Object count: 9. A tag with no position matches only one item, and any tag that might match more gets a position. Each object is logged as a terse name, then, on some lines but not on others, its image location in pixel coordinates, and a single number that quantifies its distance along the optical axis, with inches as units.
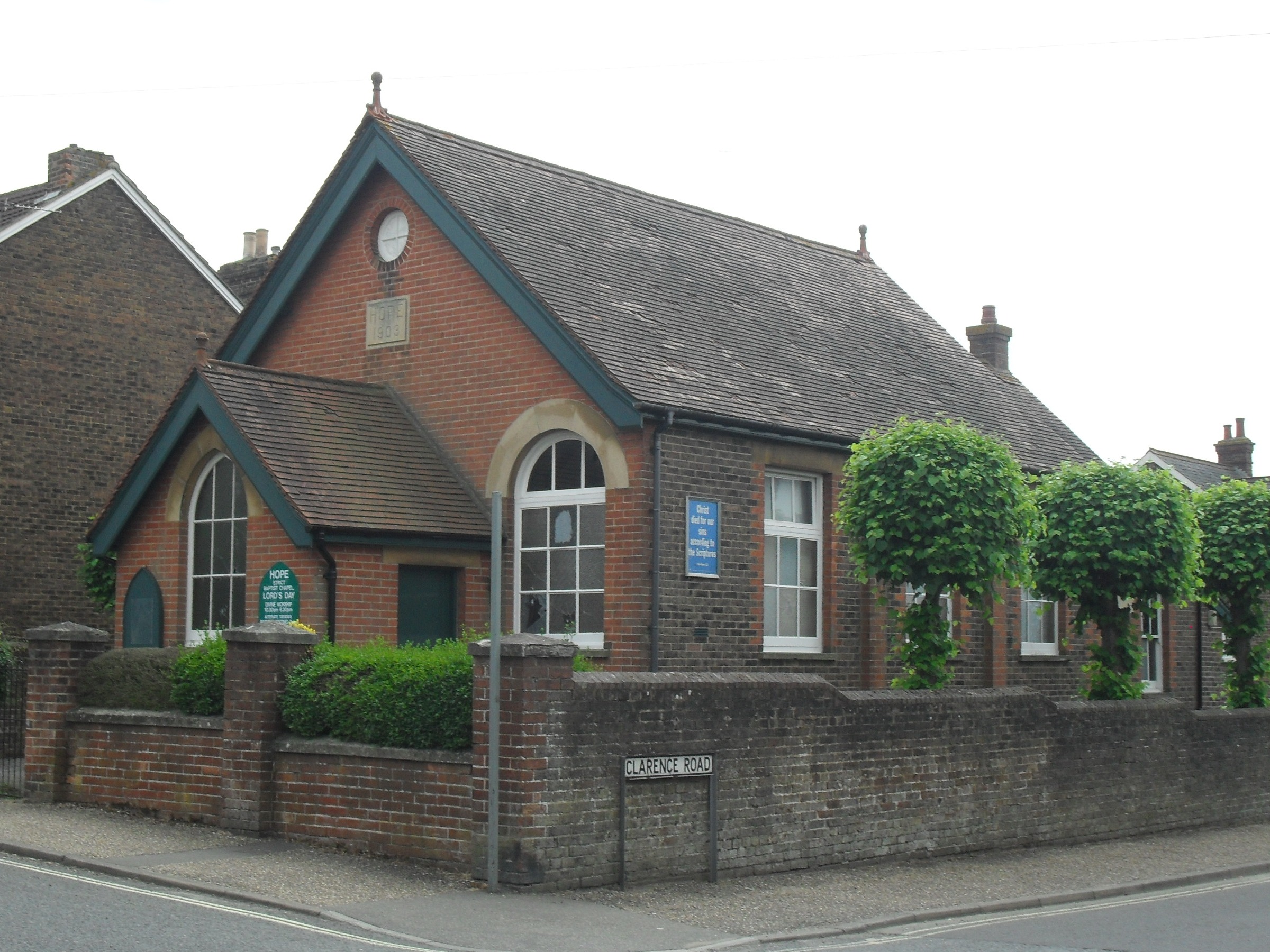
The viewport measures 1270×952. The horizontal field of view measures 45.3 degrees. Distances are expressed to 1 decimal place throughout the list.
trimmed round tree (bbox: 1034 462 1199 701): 701.3
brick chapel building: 648.4
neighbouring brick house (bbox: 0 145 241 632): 976.3
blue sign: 661.3
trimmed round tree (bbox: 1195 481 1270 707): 807.1
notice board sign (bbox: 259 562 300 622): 637.9
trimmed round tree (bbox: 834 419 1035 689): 612.7
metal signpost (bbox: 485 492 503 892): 441.4
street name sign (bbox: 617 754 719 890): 461.7
